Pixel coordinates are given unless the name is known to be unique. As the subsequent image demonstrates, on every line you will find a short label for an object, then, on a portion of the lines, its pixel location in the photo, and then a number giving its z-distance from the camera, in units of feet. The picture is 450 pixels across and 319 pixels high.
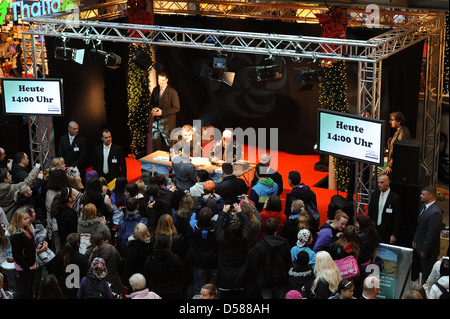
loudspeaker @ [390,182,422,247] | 27.71
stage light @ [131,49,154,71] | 35.12
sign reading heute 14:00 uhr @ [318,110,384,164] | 26.43
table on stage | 34.63
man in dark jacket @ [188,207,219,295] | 23.31
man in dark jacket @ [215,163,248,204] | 28.37
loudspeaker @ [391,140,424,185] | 27.50
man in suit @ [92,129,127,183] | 34.55
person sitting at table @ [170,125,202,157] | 34.88
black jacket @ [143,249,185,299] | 21.53
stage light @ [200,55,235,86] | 31.37
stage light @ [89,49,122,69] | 33.24
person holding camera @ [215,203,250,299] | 22.04
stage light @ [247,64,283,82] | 30.71
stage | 37.06
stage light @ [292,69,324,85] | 30.35
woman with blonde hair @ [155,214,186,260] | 23.40
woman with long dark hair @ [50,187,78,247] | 25.76
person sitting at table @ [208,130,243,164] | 35.53
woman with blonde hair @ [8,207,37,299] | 23.25
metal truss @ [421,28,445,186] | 34.50
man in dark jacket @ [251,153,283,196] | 30.76
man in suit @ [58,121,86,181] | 34.88
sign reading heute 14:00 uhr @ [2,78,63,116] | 32.76
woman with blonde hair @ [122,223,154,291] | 22.82
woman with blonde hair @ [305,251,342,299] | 20.83
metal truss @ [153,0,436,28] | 37.88
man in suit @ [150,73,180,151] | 39.86
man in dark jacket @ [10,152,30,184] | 30.19
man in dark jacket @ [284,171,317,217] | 27.37
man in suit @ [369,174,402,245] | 26.91
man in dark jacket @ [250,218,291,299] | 22.27
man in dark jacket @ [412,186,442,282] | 24.89
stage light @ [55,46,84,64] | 33.27
